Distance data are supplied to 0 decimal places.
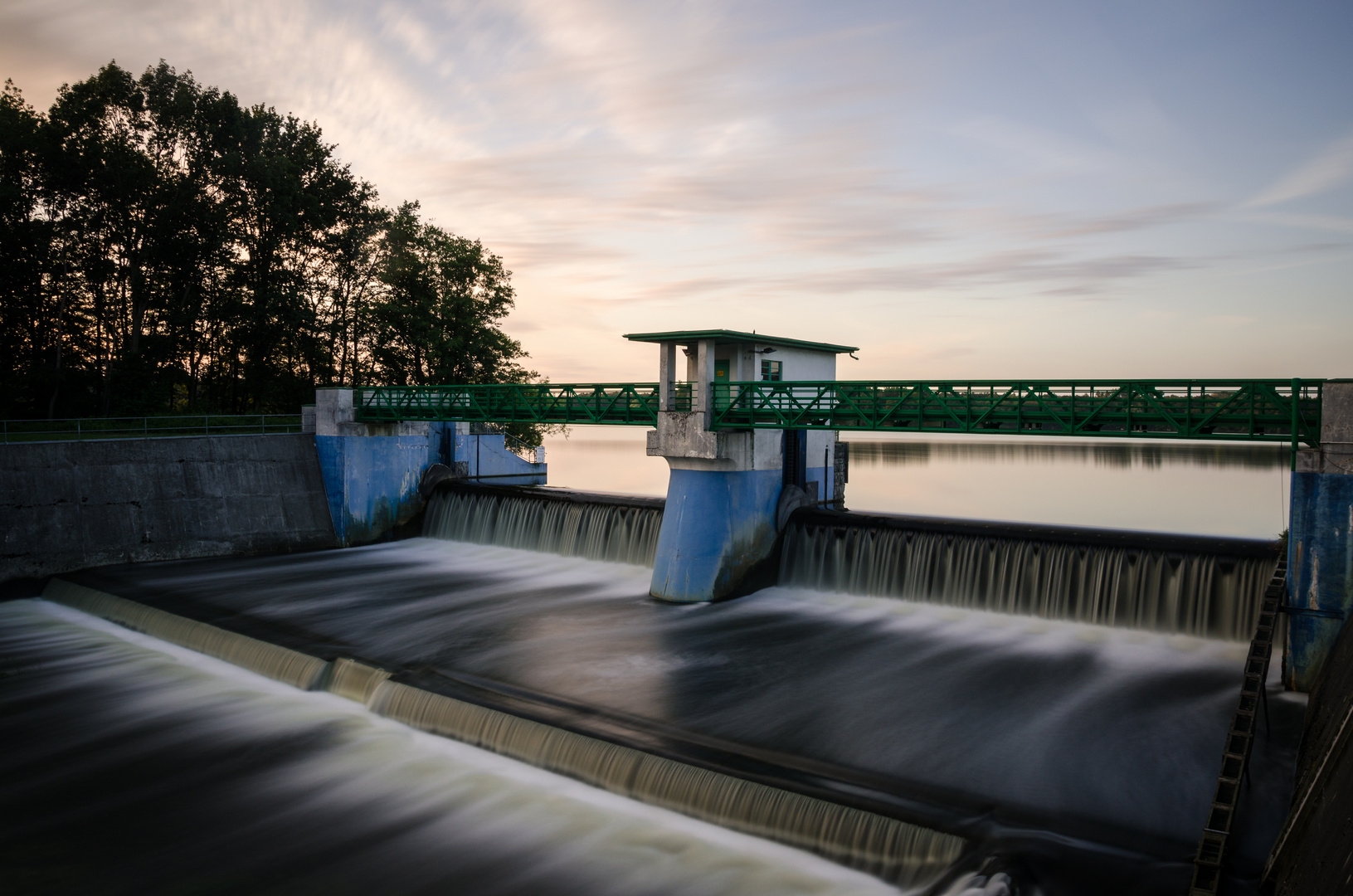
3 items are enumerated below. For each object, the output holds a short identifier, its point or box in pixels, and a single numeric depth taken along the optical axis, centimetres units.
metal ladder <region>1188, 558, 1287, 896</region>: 871
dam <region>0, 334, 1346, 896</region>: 1023
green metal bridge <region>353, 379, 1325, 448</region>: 1593
